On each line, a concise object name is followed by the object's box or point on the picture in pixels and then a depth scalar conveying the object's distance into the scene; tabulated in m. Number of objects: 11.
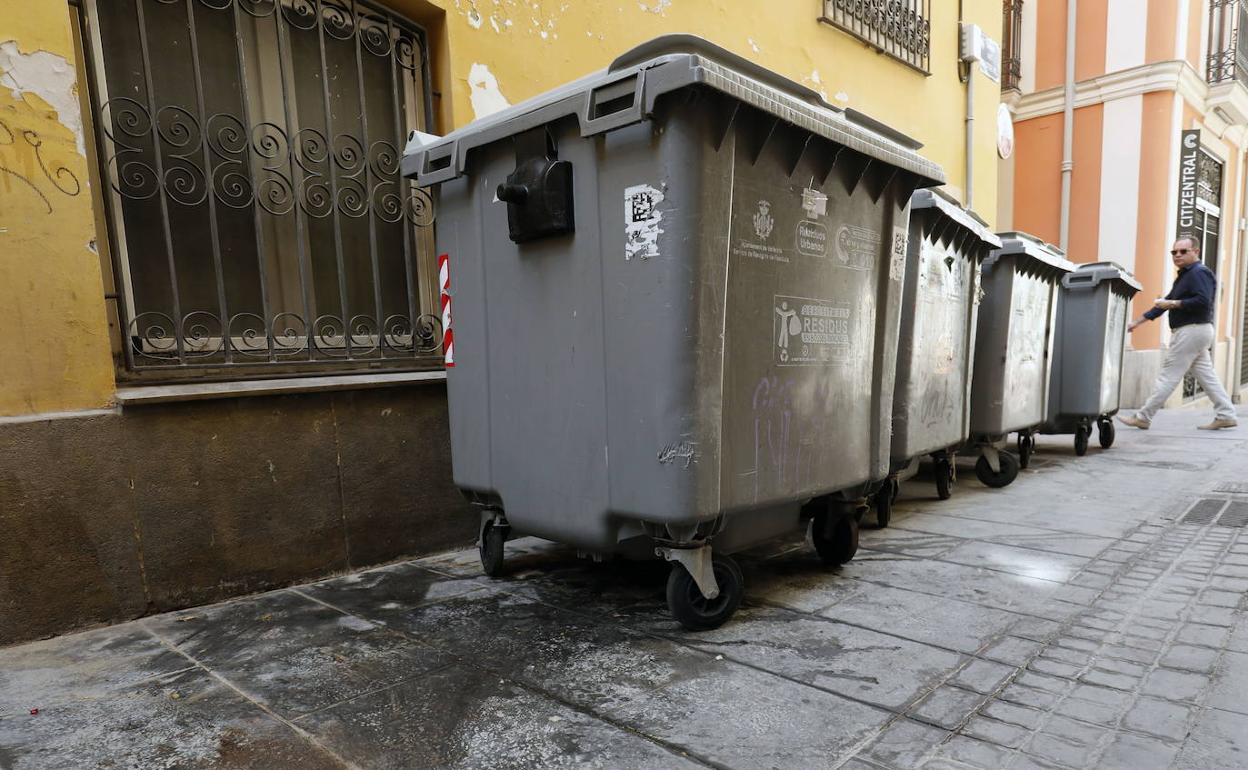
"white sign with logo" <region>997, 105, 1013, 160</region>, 9.00
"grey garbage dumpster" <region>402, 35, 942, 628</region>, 1.99
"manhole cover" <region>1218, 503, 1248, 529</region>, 3.49
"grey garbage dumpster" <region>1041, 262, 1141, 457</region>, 5.67
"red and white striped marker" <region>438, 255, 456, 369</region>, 2.81
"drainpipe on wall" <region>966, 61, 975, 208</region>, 7.99
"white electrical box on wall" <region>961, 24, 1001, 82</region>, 7.79
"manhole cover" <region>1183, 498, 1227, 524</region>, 3.58
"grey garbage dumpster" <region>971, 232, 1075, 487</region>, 4.41
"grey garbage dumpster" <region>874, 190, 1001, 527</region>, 3.41
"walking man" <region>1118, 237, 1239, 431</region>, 6.54
